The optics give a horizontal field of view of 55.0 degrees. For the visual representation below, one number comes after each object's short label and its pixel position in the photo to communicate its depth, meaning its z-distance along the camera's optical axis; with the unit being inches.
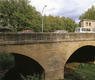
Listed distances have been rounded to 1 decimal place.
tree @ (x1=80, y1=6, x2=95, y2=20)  1481.3
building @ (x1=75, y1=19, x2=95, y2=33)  1061.6
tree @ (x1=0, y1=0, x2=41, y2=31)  767.7
